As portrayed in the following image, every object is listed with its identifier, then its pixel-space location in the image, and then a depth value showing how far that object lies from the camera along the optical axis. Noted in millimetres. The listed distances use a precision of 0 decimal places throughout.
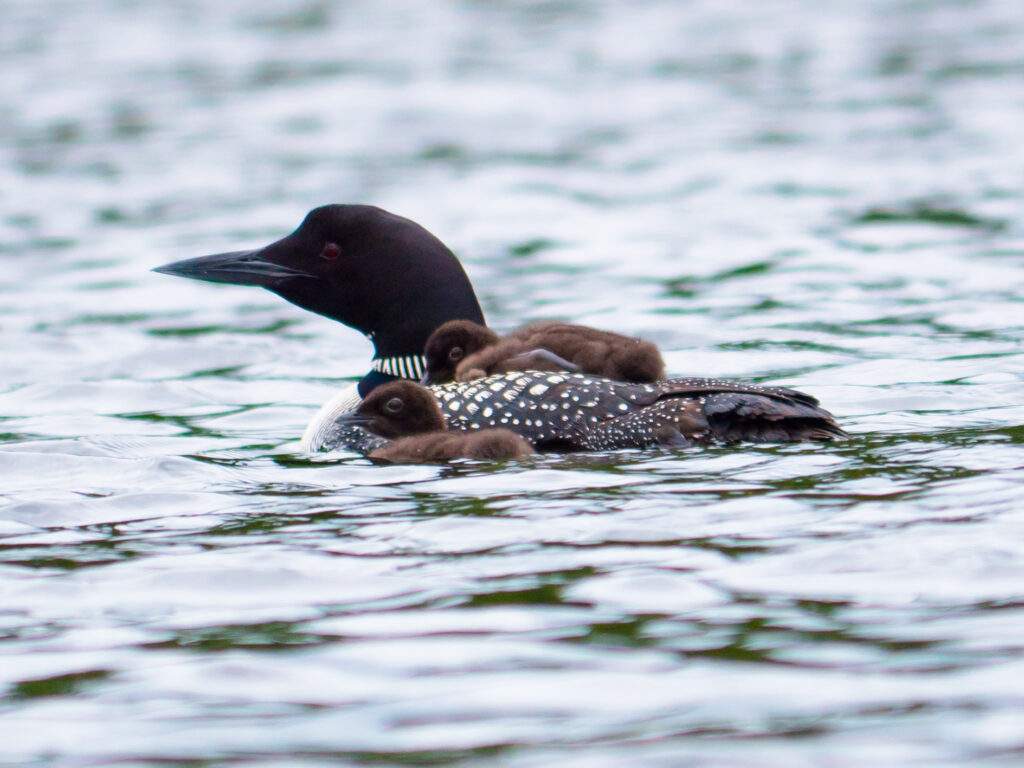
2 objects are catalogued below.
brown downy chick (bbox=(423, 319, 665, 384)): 10930
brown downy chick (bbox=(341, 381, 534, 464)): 10156
